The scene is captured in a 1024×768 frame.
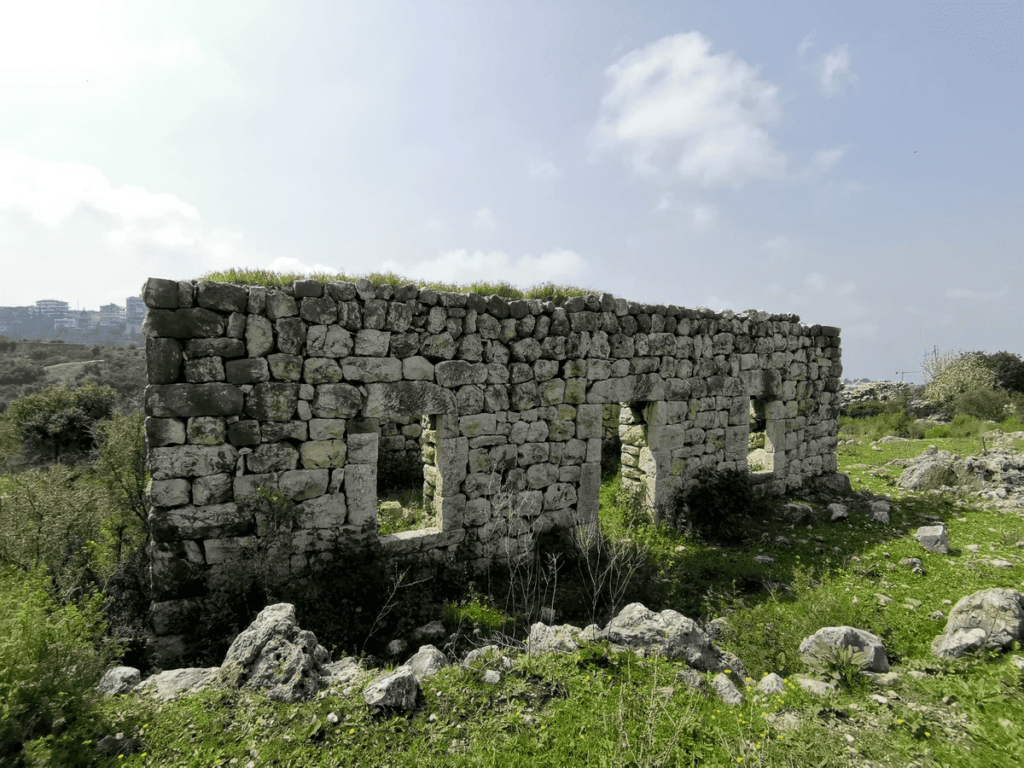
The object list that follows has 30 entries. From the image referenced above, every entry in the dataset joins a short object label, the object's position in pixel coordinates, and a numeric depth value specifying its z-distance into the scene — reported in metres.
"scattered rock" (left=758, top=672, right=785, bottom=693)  3.88
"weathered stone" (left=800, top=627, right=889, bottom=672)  4.20
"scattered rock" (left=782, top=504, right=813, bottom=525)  8.50
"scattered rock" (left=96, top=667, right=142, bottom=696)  3.46
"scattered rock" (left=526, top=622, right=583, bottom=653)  4.16
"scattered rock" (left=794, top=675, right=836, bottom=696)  3.88
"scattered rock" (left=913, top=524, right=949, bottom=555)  7.00
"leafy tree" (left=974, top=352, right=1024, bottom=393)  21.39
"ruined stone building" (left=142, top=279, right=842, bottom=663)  4.89
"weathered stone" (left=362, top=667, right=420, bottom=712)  3.32
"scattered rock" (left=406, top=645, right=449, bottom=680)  3.89
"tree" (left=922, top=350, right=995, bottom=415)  20.80
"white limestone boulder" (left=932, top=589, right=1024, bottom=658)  4.21
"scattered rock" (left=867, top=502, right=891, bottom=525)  8.30
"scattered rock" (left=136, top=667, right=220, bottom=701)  3.45
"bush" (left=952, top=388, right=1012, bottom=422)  18.34
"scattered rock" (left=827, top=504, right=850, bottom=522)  8.48
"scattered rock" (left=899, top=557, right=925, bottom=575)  6.38
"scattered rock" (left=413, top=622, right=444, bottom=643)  4.94
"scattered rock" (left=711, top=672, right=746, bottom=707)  3.70
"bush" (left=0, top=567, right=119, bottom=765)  2.59
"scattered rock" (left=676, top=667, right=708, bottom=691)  3.79
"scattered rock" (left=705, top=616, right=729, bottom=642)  5.09
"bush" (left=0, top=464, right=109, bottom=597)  4.98
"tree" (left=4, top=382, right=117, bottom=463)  14.05
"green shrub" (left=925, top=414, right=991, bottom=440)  16.27
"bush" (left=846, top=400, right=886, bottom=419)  20.83
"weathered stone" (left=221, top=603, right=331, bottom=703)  3.43
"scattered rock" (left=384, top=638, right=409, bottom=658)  4.67
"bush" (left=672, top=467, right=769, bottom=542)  7.99
